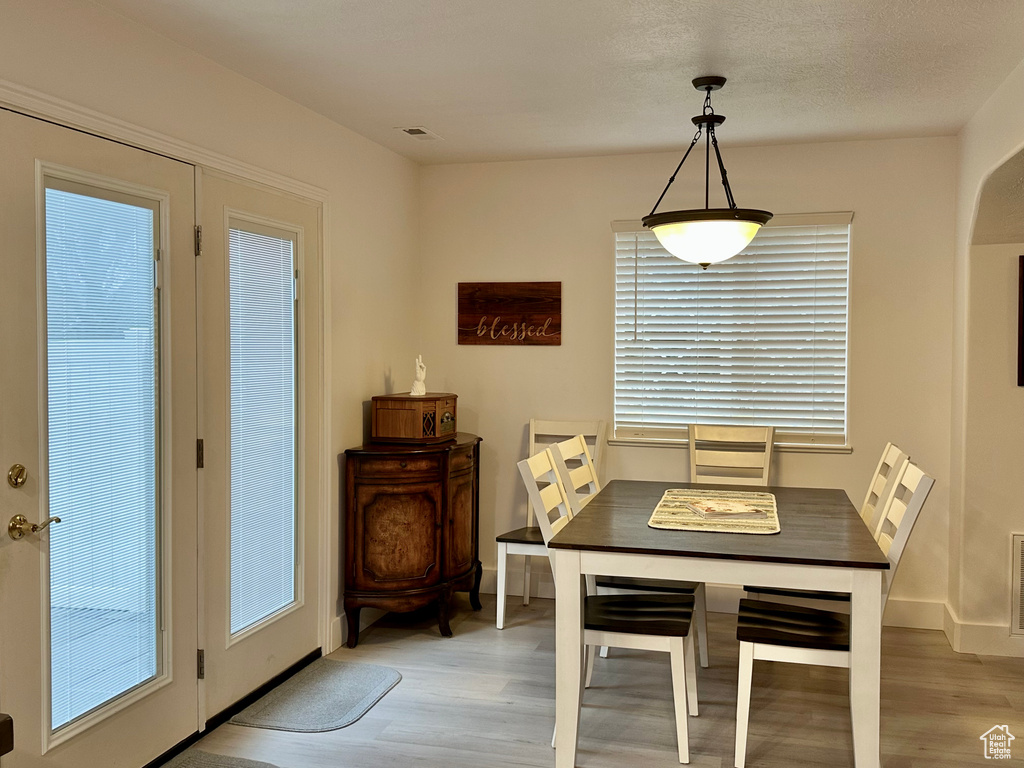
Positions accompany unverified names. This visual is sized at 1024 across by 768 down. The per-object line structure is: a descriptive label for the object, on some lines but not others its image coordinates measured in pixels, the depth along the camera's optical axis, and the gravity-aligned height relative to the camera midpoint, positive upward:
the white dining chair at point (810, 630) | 2.64 -0.88
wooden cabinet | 4.03 -0.76
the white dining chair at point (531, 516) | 4.27 -0.82
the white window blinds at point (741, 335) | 4.45 +0.18
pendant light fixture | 2.95 +0.49
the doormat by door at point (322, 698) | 3.18 -1.34
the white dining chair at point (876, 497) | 3.17 -0.52
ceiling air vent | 4.14 +1.18
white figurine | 4.32 -0.07
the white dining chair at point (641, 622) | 2.83 -0.88
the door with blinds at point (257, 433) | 3.13 -0.27
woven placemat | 2.95 -0.55
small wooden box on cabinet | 4.16 -0.26
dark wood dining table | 2.53 -0.62
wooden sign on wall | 4.84 +0.31
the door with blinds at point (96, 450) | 2.30 -0.25
